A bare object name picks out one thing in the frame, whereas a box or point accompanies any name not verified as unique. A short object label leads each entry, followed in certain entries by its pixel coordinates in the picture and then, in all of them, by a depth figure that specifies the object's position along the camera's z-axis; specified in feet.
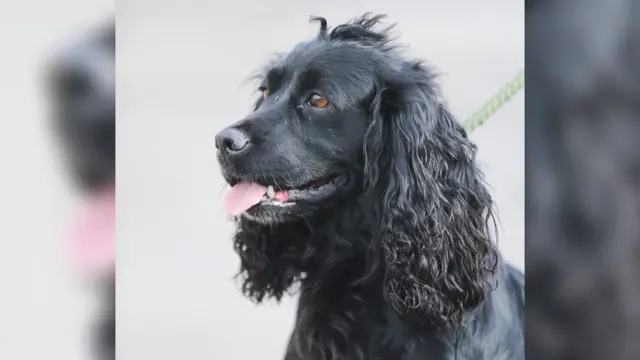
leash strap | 9.40
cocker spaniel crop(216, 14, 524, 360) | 9.20
